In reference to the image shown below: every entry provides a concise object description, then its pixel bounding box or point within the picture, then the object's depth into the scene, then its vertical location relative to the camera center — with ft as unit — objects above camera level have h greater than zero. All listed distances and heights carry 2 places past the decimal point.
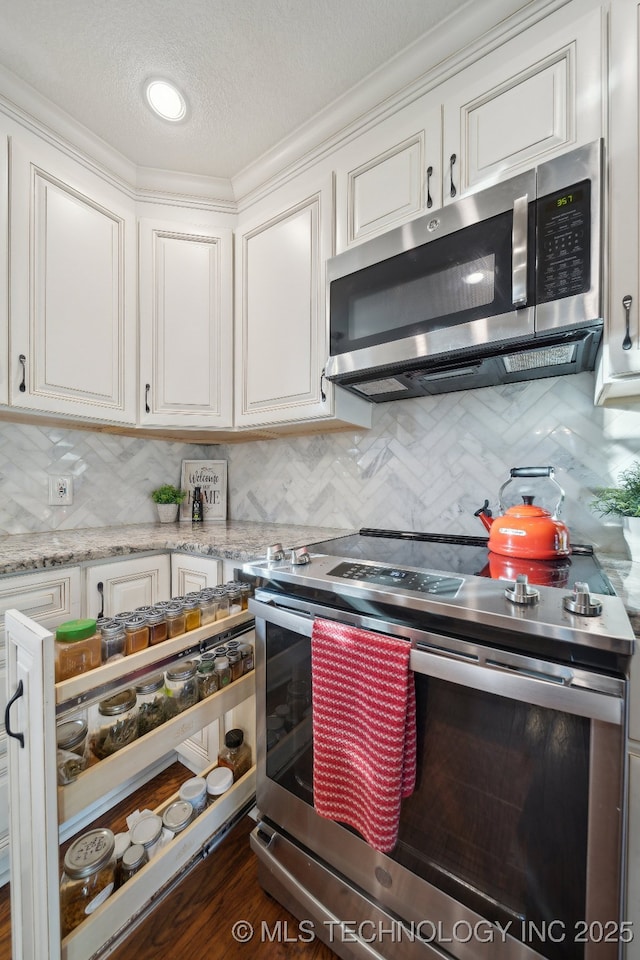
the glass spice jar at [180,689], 2.81 -1.62
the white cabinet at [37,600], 3.67 -1.34
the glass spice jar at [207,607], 3.06 -1.09
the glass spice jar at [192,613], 2.83 -1.05
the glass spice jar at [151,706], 2.64 -1.69
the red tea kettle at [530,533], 3.23 -0.48
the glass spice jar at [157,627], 2.51 -1.02
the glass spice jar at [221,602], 3.24 -1.11
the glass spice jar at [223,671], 3.15 -1.66
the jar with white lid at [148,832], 2.66 -2.60
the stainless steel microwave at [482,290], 2.96 +1.73
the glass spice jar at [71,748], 2.18 -1.69
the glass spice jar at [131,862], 2.48 -2.57
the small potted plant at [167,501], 6.57 -0.45
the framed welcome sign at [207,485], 7.01 -0.18
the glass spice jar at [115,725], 2.38 -1.69
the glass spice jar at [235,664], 3.34 -1.68
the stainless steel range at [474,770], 1.89 -1.73
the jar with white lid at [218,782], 3.12 -2.60
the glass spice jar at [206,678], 2.98 -1.64
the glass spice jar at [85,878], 2.23 -2.53
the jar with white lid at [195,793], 2.99 -2.57
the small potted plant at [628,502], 3.05 -0.21
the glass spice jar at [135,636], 2.39 -1.03
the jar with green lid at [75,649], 2.12 -1.00
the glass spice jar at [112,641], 2.33 -1.04
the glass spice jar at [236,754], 3.55 -2.71
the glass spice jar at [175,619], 2.64 -1.03
